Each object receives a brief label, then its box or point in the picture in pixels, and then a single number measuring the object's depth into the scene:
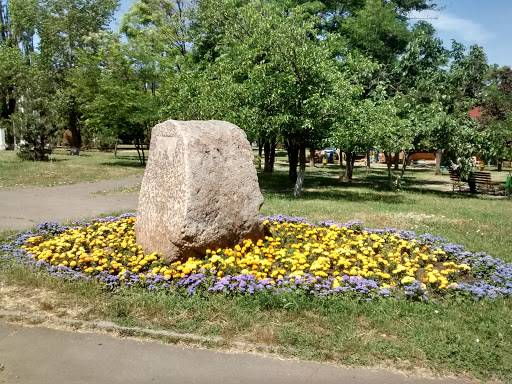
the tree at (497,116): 16.98
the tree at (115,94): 25.30
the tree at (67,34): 38.25
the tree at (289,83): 12.70
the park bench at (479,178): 18.98
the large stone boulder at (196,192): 5.69
